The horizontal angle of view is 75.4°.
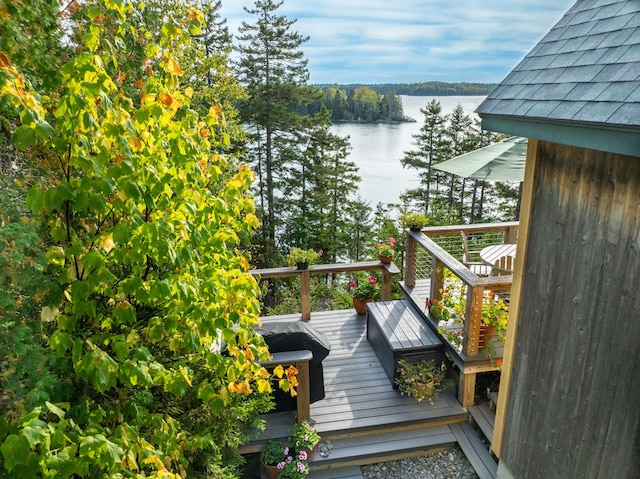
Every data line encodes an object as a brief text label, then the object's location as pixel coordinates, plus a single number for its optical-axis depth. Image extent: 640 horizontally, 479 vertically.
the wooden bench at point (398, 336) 5.17
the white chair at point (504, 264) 5.39
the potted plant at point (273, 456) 4.31
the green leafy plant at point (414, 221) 6.16
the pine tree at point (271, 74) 17.83
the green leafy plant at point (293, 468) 4.20
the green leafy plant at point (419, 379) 4.99
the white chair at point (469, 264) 6.14
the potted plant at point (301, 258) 6.37
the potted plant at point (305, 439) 4.37
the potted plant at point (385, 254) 6.55
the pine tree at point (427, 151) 23.33
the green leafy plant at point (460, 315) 4.83
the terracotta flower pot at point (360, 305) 7.00
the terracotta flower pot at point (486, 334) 4.93
